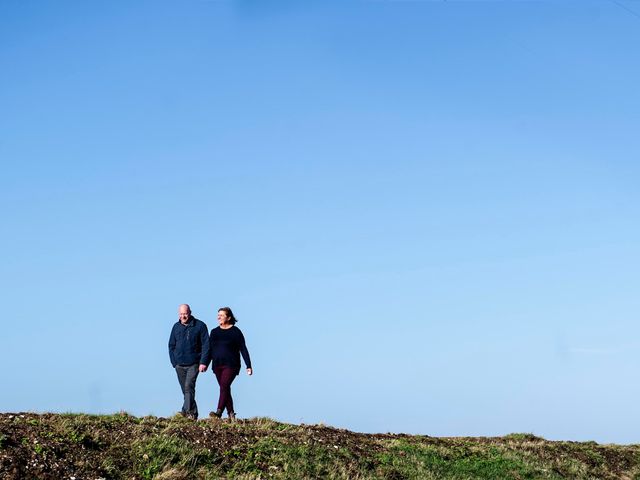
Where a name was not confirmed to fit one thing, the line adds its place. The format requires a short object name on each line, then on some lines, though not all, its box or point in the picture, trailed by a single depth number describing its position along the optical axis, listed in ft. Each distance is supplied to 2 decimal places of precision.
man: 65.16
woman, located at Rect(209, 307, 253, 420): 64.49
